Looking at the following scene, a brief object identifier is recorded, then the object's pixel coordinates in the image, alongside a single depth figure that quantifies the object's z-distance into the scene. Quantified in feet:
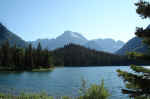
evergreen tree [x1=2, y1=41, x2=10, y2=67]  353.72
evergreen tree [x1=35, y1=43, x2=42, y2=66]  389.39
